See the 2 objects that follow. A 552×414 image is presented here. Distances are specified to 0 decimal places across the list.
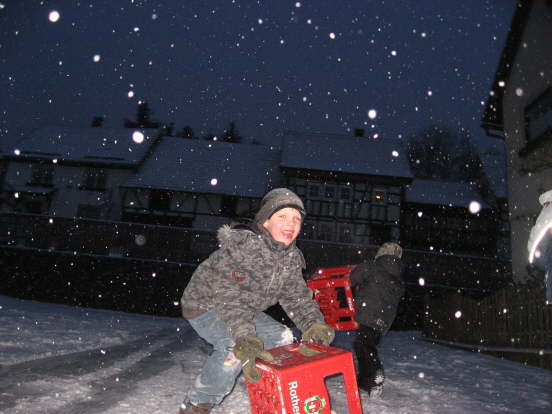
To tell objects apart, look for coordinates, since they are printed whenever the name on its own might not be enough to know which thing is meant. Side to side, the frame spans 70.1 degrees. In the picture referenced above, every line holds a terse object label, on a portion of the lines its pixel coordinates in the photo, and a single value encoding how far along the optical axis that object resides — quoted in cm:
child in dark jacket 403
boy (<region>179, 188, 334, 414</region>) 242
